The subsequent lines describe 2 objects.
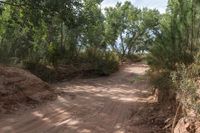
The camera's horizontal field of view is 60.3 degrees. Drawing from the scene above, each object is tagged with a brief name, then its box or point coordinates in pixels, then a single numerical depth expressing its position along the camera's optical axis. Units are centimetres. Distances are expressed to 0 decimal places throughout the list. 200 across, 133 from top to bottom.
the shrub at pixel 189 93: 295
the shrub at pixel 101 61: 1071
